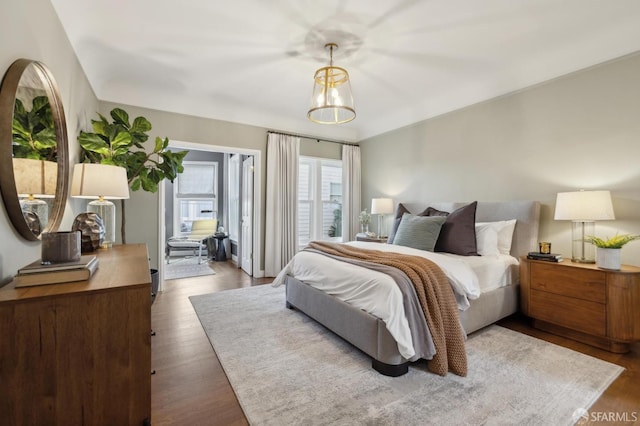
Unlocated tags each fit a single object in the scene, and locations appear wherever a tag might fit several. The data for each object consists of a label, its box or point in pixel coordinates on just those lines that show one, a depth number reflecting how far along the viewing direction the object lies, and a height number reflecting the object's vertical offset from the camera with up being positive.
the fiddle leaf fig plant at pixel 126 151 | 2.60 +0.59
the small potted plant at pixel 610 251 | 2.34 -0.33
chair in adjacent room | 6.35 -0.61
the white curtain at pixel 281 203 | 4.81 +0.13
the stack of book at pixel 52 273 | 1.08 -0.25
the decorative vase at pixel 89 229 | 1.99 -0.14
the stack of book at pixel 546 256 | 2.70 -0.44
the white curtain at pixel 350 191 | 5.59 +0.39
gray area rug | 1.64 -1.16
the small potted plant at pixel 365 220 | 5.08 -0.17
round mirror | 1.26 +0.32
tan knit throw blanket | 2.00 -0.75
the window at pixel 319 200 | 5.44 +0.21
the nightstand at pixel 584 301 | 2.26 -0.78
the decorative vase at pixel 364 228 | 5.20 -0.32
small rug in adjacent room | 4.95 -1.12
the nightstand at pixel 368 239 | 4.38 -0.44
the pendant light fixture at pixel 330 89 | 2.78 +1.26
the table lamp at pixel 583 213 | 2.44 -0.01
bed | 2.01 -0.82
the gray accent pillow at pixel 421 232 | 3.16 -0.24
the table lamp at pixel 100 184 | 2.02 +0.19
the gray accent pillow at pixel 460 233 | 3.07 -0.24
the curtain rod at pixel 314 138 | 4.89 +1.35
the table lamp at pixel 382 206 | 4.73 +0.08
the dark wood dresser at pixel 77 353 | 0.94 -0.51
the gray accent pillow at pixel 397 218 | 3.85 -0.10
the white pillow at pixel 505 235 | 3.17 -0.26
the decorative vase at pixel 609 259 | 2.34 -0.39
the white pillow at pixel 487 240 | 3.08 -0.32
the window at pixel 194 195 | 7.14 +0.40
